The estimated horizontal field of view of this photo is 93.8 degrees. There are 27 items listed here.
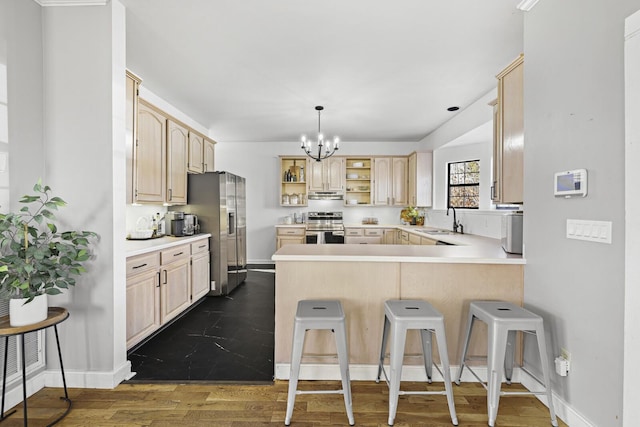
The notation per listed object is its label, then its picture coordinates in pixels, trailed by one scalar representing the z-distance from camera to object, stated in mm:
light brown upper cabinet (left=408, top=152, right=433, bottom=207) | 5438
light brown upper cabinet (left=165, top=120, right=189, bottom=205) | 3602
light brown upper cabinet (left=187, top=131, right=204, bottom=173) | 4152
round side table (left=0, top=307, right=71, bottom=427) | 1555
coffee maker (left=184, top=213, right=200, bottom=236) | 3812
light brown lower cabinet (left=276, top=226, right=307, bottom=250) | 5852
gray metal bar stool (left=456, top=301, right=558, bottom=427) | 1674
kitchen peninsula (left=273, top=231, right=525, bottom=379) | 2143
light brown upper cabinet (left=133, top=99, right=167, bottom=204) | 3045
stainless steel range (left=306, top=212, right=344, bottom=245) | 5598
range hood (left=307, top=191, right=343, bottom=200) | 6004
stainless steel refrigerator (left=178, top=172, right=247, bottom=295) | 4062
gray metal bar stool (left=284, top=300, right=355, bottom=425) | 1684
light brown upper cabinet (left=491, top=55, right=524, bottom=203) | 2227
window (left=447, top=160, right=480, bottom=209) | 4730
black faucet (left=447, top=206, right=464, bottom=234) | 4520
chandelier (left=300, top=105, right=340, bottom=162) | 4101
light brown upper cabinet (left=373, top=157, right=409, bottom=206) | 5992
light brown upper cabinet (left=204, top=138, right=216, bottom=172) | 4666
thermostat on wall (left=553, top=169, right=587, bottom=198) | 1594
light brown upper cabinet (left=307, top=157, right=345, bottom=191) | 5992
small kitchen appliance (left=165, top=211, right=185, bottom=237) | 3688
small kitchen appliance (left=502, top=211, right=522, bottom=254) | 2340
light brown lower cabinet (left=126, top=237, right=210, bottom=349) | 2516
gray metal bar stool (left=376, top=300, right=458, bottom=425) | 1682
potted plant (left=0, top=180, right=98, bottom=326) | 1599
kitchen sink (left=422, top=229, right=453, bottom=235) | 4280
